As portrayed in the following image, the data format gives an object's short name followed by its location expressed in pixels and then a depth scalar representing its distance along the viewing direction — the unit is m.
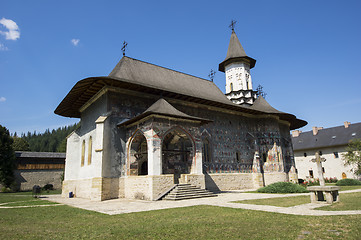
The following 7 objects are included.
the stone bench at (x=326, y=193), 8.30
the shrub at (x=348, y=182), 19.62
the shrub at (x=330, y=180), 27.63
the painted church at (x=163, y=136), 13.12
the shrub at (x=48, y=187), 29.35
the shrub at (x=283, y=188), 13.68
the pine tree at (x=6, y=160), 27.23
